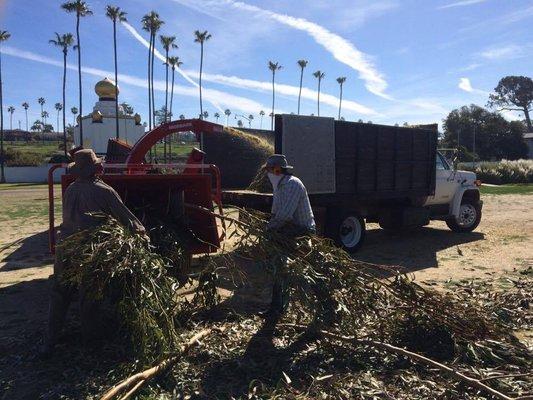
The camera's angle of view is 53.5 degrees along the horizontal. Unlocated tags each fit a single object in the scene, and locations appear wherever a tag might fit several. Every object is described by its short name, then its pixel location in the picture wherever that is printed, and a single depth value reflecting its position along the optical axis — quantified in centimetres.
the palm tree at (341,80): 9741
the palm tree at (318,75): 9412
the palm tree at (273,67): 8806
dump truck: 942
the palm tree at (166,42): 6116
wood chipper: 687
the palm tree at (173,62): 6369
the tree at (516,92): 10738
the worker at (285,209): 586
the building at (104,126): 4694
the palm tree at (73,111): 12900
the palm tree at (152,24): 5434
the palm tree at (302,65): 8375
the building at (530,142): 7690
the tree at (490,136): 6531
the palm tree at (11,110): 15436
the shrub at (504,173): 3881
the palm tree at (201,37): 6359
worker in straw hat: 499
